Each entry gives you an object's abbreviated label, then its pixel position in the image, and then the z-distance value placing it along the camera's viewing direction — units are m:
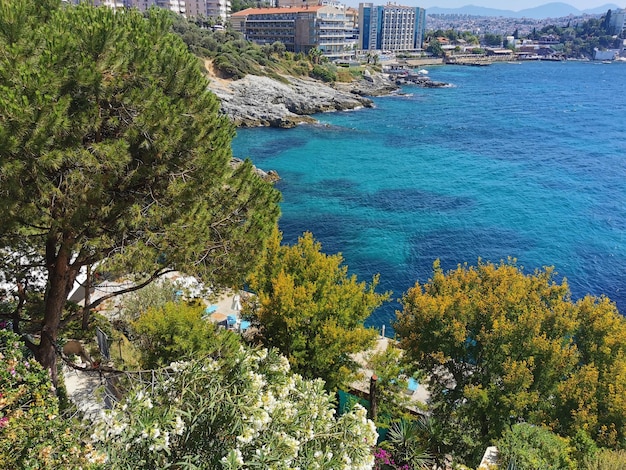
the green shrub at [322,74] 92.25
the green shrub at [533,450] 9.29
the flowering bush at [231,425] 5.89
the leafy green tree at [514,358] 11.19
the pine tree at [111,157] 6.80
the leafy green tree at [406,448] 11.19
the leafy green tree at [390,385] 13.55
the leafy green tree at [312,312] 12.93
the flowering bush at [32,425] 5.68
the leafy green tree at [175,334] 11.78
